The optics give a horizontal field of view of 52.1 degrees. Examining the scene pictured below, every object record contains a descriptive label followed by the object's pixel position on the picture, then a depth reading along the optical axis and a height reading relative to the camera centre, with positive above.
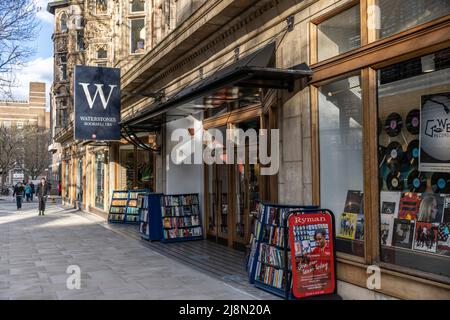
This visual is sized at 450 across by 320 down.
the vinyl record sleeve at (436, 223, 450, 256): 5.00 -0.72
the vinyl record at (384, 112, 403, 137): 5.71 +0.63
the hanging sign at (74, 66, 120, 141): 14.06 +2.26
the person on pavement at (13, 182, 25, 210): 25.58 -1.14
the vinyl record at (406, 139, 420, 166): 5.49 +0.27
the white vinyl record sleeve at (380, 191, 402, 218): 5.63 -0.34
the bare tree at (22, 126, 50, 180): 60.84 +3.28
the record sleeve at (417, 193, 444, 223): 5.16 -0.38
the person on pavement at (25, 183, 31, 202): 34.09 -1.17
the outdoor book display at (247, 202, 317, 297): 5.97 -1.05
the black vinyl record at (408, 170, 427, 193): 5.38 -0.09
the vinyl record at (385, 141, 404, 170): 5.68 +0.25
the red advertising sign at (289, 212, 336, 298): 5.79 -1.02
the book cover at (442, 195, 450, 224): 5.05 -0.40
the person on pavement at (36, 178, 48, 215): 20.00 -0.75
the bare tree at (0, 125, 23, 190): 50.62 +3.61
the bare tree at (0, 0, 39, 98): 17.34 +5.98
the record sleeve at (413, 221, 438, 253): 5.18 -0.72
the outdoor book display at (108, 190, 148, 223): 16.42 -1.13
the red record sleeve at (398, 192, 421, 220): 5.45 -0.37
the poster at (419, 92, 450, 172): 5.12 +0.47
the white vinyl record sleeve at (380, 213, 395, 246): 5.64 -0.67
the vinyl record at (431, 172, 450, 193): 5.07 -0.09
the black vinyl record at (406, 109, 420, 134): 5.52 +0.64
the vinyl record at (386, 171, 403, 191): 5.64 -0.09
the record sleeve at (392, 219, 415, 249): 5.46 -0.71
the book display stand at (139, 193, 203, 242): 11.51 -1.07
